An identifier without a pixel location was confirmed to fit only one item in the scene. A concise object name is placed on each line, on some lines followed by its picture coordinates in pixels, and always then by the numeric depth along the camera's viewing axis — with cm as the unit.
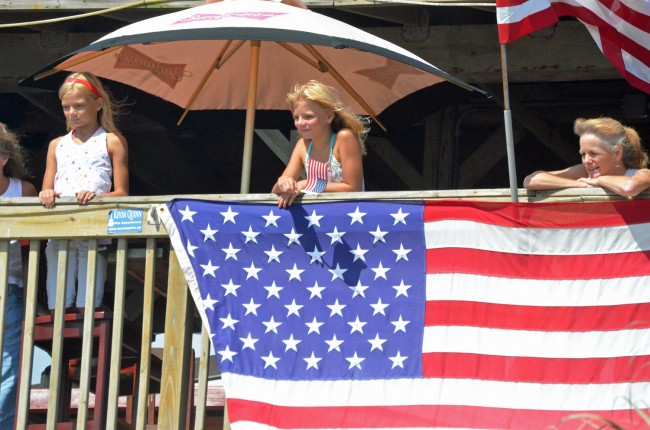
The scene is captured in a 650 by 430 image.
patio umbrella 1570
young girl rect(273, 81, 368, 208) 1491
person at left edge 1509
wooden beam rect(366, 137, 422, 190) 2497
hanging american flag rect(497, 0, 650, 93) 1463
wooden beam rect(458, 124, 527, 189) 2420
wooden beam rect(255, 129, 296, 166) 2208
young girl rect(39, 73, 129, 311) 1520
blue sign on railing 1473
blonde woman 1412
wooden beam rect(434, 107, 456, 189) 2377
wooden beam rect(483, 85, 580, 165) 2443
